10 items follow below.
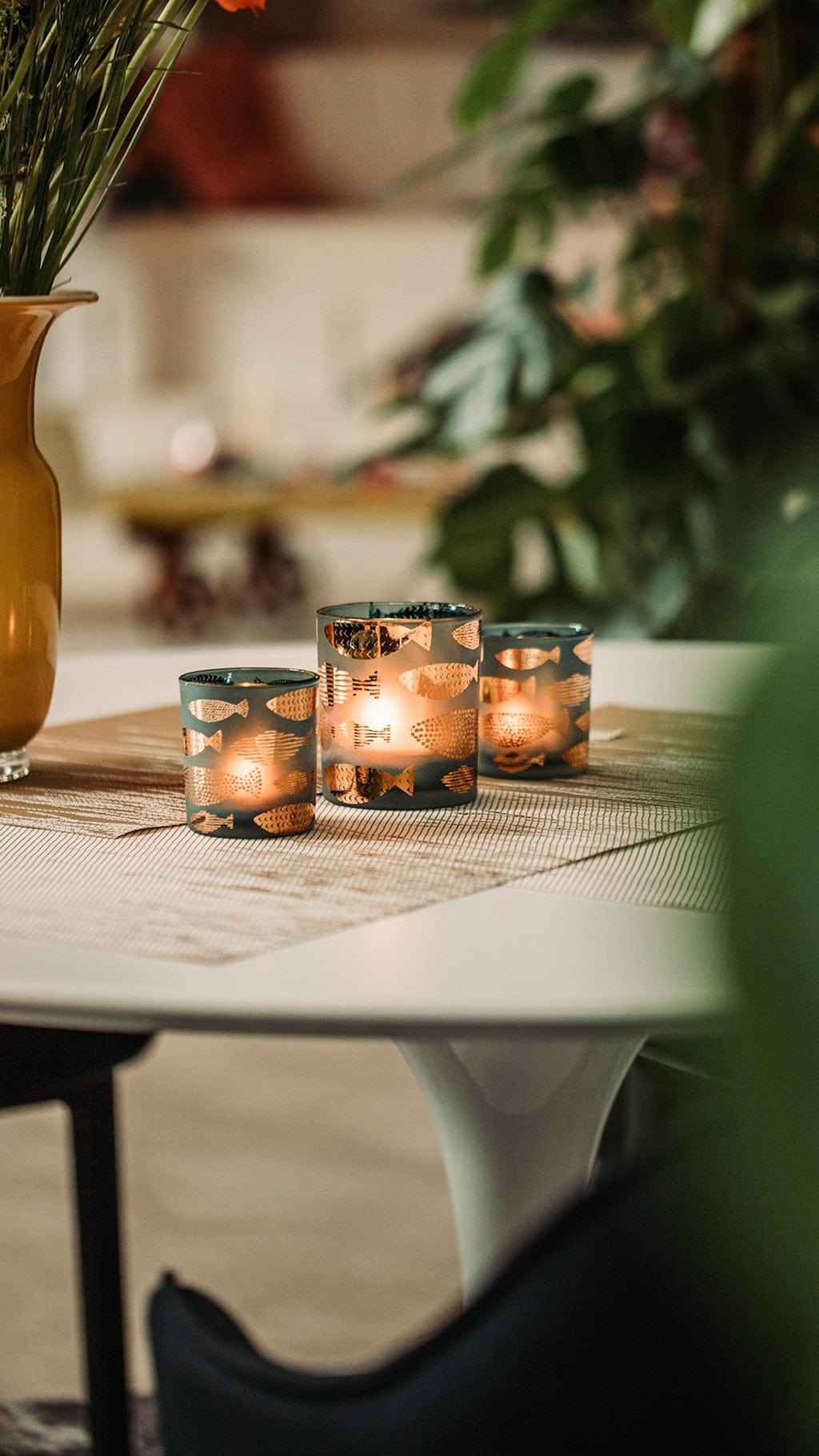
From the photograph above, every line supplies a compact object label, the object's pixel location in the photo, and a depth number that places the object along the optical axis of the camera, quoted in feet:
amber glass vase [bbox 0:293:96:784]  5.88
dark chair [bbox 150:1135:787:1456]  4.44
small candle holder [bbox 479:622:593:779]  5.95
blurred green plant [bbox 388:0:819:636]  9.84
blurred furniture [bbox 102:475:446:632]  28.35
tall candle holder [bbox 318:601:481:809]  5.74
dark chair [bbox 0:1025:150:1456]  6.70
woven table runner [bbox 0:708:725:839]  5.76
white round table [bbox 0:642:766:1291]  4.75
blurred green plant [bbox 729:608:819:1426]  2.12
